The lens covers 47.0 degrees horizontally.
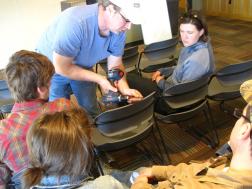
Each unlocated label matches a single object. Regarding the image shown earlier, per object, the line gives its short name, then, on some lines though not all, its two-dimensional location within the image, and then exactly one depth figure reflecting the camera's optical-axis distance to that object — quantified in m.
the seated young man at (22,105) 1.24
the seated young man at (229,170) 0.91
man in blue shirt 1.60
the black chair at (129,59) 2.97
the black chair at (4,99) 2.17
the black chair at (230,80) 2.19
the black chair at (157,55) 3.10
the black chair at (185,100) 1.99
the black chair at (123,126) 1.67
